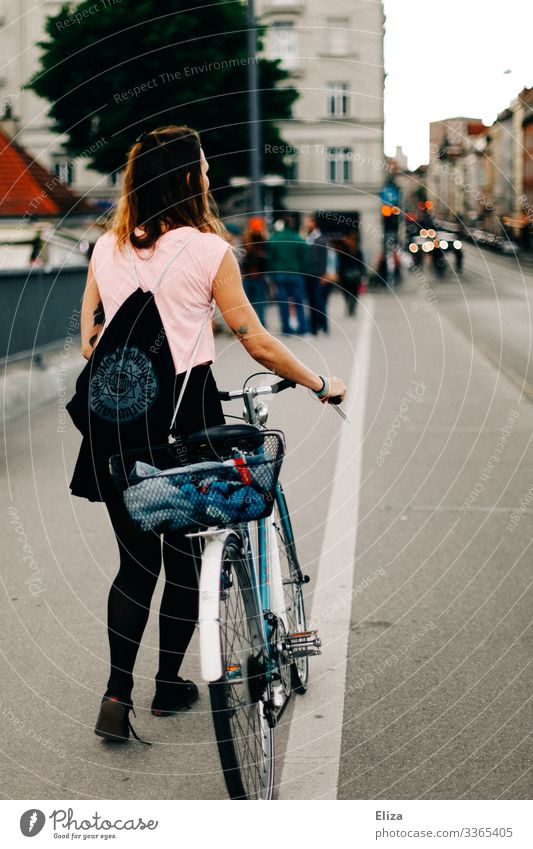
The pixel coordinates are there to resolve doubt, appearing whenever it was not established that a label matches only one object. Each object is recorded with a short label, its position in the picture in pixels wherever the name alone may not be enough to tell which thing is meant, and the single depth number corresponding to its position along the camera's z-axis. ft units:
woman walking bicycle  11.30
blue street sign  63.85
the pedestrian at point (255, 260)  59.98
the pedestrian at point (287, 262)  57.06
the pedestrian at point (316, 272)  65.67
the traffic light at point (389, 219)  70.91
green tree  82.94
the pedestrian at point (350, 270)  74.33
